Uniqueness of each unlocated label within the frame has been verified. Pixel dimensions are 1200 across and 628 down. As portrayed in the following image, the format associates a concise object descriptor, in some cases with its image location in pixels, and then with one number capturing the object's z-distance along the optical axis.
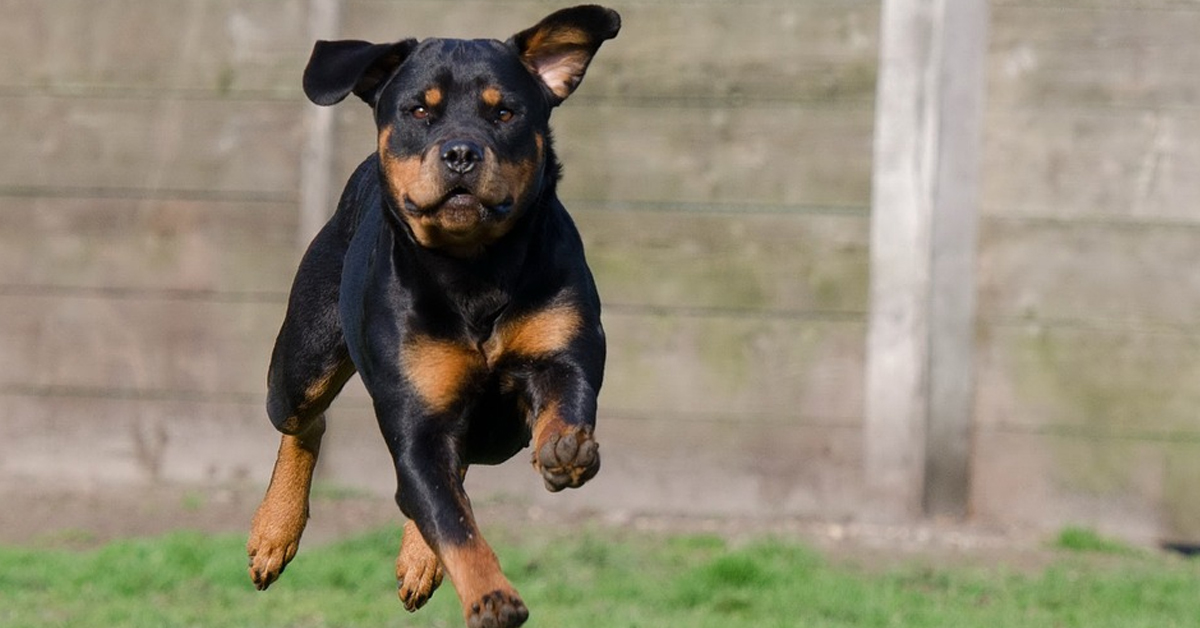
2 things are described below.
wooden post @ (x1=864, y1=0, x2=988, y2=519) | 16.17
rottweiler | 7.95
